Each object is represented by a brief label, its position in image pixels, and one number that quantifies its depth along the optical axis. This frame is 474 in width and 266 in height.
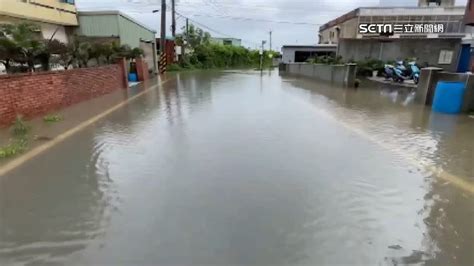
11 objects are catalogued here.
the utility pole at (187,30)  49.38
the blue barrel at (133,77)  22.23
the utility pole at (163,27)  29.76
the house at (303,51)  42.88
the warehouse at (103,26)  21.67
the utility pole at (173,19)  38.69
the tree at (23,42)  9.65
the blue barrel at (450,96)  10.06
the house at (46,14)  15.15
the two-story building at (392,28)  26.55
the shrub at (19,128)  7.44
